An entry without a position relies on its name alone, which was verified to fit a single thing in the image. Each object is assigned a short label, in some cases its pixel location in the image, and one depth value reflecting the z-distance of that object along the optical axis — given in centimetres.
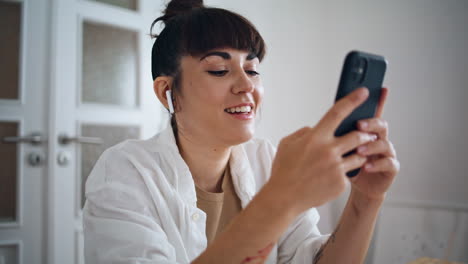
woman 50
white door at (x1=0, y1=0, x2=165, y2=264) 192
